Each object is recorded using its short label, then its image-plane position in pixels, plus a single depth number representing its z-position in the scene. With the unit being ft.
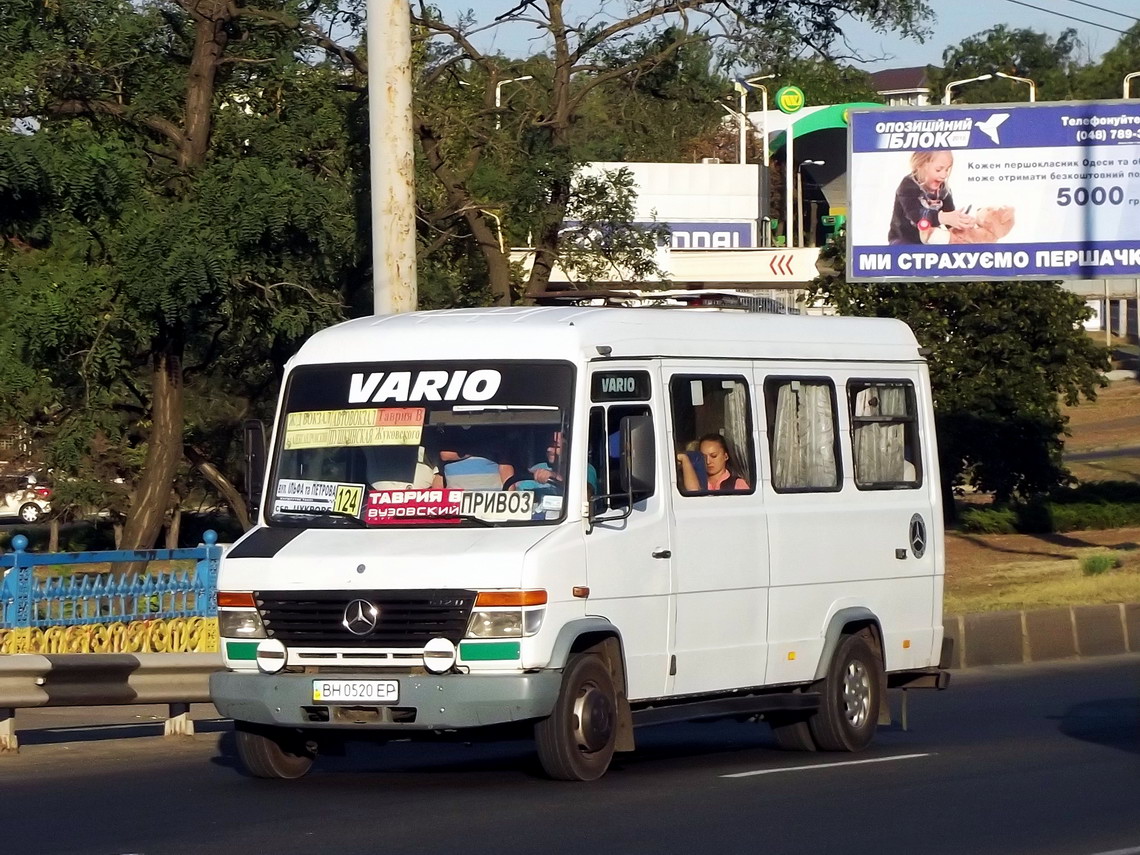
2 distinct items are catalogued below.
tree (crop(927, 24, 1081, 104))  381.81
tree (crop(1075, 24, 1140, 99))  362.94
